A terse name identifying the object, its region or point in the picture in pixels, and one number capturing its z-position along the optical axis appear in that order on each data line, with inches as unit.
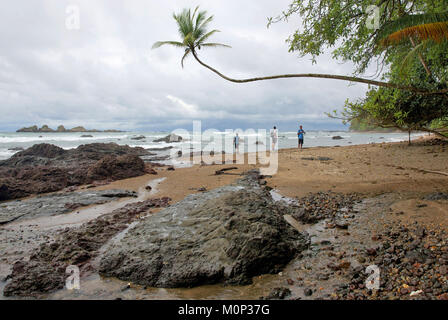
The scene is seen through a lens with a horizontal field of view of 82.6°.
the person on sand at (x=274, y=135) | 890.1
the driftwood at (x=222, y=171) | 460.0
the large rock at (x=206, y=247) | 137.4
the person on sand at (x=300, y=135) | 865.8
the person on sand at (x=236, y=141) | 986.3
